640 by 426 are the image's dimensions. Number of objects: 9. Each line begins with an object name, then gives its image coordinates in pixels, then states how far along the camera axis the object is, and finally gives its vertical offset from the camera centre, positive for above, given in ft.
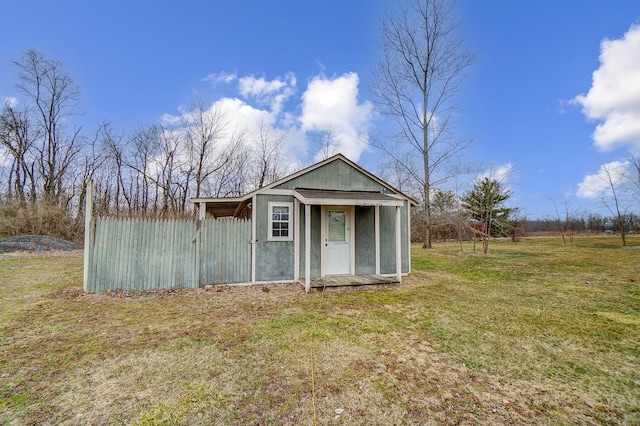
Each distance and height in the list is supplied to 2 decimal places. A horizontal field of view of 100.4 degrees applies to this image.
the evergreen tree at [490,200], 51.21 +6.56
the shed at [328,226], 23.36 +0.11
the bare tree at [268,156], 71.77 +19.46
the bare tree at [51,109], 64.69 +31.23
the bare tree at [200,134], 67.72 +23.96
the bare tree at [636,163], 53.36 +12.67
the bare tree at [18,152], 61.98 +18.23
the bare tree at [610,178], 55.24 +10.21
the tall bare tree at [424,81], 61.77 +35.37
